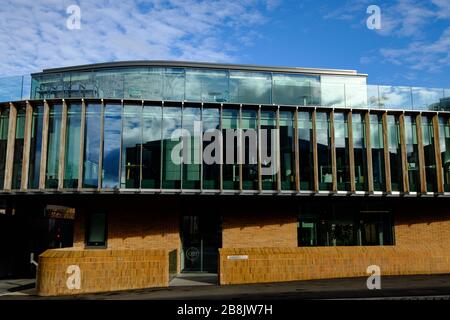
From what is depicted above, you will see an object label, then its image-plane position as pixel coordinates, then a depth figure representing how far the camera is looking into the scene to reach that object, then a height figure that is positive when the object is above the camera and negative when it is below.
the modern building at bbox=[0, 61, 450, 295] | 20.25 +2.73
